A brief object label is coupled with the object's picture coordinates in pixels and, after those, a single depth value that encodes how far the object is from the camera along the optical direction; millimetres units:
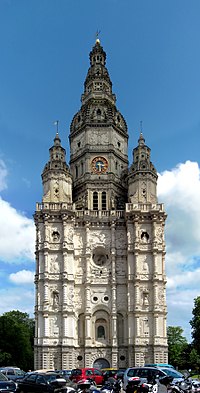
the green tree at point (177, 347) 88938
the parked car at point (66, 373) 46500
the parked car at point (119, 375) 42756
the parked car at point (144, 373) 30720
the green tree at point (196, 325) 80000
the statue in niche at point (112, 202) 73438
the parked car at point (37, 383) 28841
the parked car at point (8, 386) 29628
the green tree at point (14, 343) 79062
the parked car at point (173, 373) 32775
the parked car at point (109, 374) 44506
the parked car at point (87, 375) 41700
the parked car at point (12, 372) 44531
